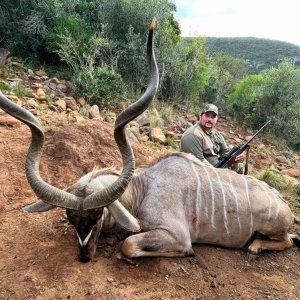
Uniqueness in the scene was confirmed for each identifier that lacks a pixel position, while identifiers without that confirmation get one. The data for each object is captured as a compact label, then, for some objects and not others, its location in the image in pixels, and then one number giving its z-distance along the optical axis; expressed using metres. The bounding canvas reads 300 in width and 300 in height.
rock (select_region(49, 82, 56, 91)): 7.59
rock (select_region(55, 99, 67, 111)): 6.35
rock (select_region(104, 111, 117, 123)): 6.57
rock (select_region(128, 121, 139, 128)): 6.43
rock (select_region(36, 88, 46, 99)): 6.58
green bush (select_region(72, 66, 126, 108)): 7.31
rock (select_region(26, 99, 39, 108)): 5.94
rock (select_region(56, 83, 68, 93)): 7.61
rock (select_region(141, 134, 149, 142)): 5.97
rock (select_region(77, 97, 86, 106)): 7.06
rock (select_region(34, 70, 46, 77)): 8.22
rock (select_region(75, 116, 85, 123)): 5.70
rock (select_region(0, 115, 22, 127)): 4.67
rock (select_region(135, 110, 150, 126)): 6.94
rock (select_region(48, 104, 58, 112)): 6.19
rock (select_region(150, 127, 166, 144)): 6.18
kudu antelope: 2.48
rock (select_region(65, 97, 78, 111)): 6.62
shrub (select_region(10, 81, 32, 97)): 6.35
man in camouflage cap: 4.16
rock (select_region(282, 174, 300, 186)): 5.33
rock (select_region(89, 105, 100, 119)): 6.55
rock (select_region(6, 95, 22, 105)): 5.83
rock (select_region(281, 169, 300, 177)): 6.24
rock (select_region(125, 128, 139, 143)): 5.34
